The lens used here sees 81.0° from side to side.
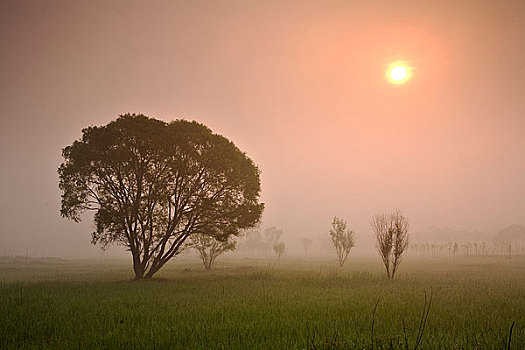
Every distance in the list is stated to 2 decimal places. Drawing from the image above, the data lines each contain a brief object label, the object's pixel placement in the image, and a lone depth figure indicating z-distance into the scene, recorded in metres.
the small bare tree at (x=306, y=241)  181.32
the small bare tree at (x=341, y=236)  49.72
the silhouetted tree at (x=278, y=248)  90.12
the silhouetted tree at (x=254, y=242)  161.05
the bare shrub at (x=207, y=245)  40.44
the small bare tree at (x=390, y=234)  28.23
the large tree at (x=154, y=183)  25.09
